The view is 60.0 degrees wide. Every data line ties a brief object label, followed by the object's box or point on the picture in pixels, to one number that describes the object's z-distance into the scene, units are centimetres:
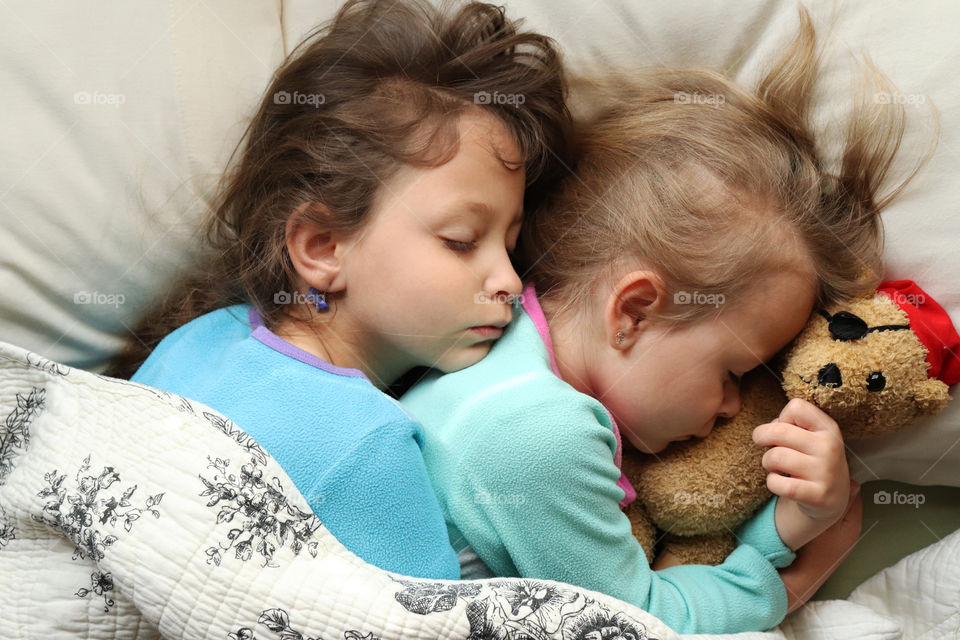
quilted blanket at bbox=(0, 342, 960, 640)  75
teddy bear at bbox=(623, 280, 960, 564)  98
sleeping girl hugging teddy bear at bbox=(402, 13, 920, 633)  93
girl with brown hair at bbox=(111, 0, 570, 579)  89
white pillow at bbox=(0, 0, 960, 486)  102
